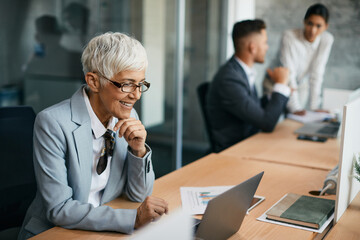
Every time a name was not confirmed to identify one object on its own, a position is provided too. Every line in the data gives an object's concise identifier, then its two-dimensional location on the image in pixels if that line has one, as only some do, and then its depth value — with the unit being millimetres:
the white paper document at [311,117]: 3646
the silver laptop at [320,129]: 3084
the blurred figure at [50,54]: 2871
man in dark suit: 3168
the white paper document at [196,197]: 1690
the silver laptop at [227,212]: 1220
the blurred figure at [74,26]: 3059
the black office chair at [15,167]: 1943
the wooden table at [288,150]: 2465
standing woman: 4035
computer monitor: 1523
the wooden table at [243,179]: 1490
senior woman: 1515
